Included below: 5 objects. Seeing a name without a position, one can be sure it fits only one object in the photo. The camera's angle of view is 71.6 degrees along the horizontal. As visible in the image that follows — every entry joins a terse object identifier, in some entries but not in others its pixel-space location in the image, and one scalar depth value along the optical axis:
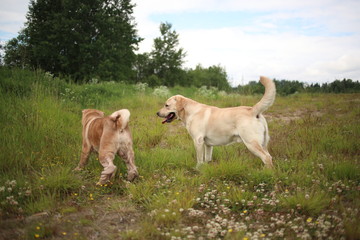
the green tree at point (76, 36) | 23.36
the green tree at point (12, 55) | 10.64
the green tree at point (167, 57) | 46.97
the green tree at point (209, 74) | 67.69
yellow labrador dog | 4.74
